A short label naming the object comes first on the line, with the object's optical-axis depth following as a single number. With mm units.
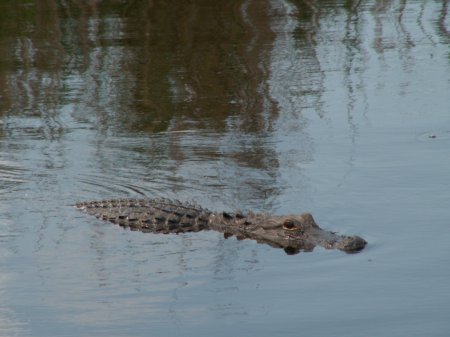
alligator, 15687
